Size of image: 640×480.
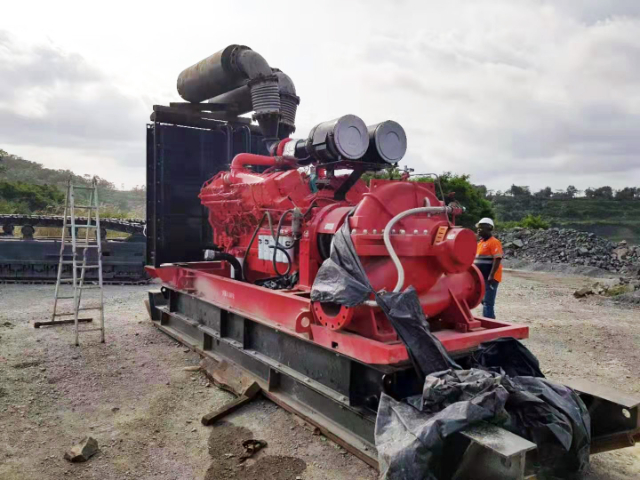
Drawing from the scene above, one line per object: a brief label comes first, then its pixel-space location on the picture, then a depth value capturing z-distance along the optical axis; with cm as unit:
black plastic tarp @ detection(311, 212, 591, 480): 240
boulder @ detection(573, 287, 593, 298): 1015
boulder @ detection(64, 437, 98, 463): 318
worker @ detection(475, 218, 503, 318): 630
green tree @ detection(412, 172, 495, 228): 2242
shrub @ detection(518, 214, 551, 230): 2881
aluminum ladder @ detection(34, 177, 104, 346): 594
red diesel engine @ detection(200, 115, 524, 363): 338
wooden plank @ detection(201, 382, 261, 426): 378
